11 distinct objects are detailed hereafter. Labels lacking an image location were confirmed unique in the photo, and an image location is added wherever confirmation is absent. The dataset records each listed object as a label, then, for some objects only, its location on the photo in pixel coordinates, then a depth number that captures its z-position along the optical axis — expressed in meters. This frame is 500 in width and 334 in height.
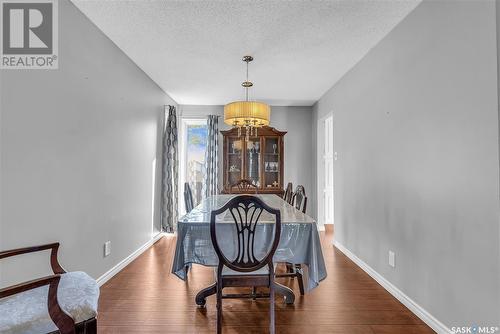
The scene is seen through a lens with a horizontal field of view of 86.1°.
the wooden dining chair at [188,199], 2.85
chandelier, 2.91
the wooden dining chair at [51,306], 1.15
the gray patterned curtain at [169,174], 4.41
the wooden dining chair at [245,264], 1.75
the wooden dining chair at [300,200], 2.46
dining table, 1.90
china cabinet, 5.17
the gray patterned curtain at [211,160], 5.18
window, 5.48
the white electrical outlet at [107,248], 2.70
